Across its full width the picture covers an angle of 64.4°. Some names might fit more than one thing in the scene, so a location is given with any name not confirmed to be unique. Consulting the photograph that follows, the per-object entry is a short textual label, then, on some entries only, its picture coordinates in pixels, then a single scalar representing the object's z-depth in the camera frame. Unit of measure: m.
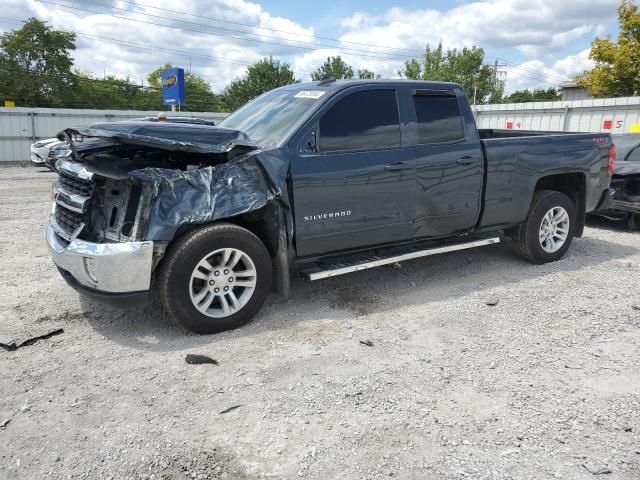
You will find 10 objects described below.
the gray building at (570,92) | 57.00
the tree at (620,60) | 22.09
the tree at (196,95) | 62.12
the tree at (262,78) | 42.34
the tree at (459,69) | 44.25
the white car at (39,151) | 14.12
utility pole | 56.28
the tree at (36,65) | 41.97
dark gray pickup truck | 3.75
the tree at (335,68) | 40.28
